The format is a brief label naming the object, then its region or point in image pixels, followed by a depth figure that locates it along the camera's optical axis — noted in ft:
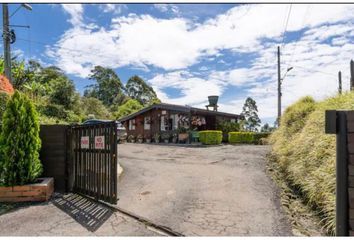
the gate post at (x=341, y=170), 9.02
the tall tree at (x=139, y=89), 179.22
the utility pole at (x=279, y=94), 74.33
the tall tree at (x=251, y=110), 163.43
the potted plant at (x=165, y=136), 78.02
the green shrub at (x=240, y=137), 78.12
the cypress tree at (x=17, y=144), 18.65
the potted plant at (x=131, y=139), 88.44
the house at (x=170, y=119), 76.74
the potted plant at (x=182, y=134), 72.64
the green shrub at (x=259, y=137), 79.66
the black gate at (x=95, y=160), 18.03
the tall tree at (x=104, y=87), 175.83
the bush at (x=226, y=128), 83.12
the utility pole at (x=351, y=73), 24.09
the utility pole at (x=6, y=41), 35.45
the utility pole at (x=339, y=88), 23.79
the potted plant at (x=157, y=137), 80.02
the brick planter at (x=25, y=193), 18.42
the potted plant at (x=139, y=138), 86.25
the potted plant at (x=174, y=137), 75.66
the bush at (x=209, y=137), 67.76
